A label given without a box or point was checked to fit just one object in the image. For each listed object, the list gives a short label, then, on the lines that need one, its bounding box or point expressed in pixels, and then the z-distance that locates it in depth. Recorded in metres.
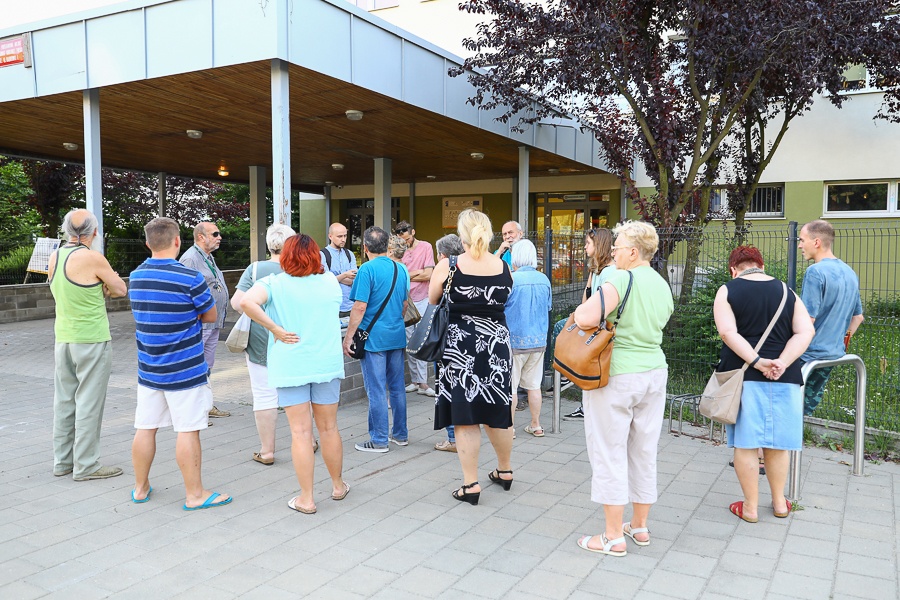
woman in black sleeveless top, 3.90
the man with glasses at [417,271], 7.34
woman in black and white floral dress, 4.14
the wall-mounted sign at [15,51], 8.73
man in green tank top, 4.54
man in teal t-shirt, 5.11
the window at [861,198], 14.52
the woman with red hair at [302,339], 3.98
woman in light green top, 3.54
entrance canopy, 7.29
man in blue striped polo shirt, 3.97
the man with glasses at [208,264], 5.86
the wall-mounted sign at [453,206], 20.95
